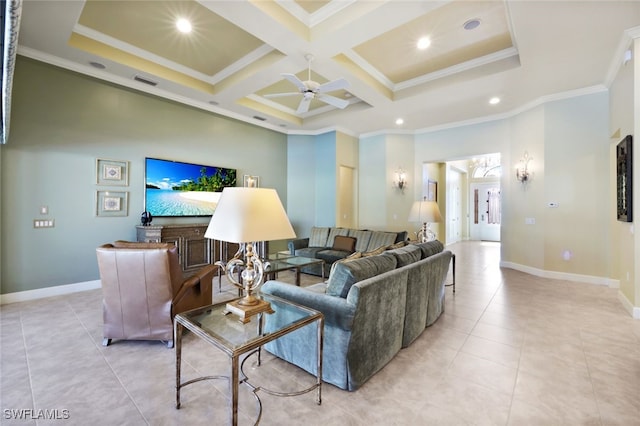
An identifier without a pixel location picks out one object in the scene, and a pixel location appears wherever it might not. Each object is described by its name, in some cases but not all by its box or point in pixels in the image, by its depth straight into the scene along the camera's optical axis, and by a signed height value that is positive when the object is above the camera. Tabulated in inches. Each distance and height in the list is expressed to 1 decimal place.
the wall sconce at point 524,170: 209.6 +36.7
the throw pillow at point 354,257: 83.4 -13.7
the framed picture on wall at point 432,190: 310.9 +30.8
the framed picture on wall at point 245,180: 238.8 +30.3
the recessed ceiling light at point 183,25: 132.4 +93.1
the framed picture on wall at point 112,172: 163.8 +25.2
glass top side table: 52.7 -26.1
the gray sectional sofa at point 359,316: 73.1 -29.1
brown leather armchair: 94.3 -27.2
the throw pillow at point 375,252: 96.4 -13.6
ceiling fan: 135.7 +66.0
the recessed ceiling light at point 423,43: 145.4 +93.8
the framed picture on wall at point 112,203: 164.4 +6.2
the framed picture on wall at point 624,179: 129.8 +19.6
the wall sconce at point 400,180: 274.7 +36.0
